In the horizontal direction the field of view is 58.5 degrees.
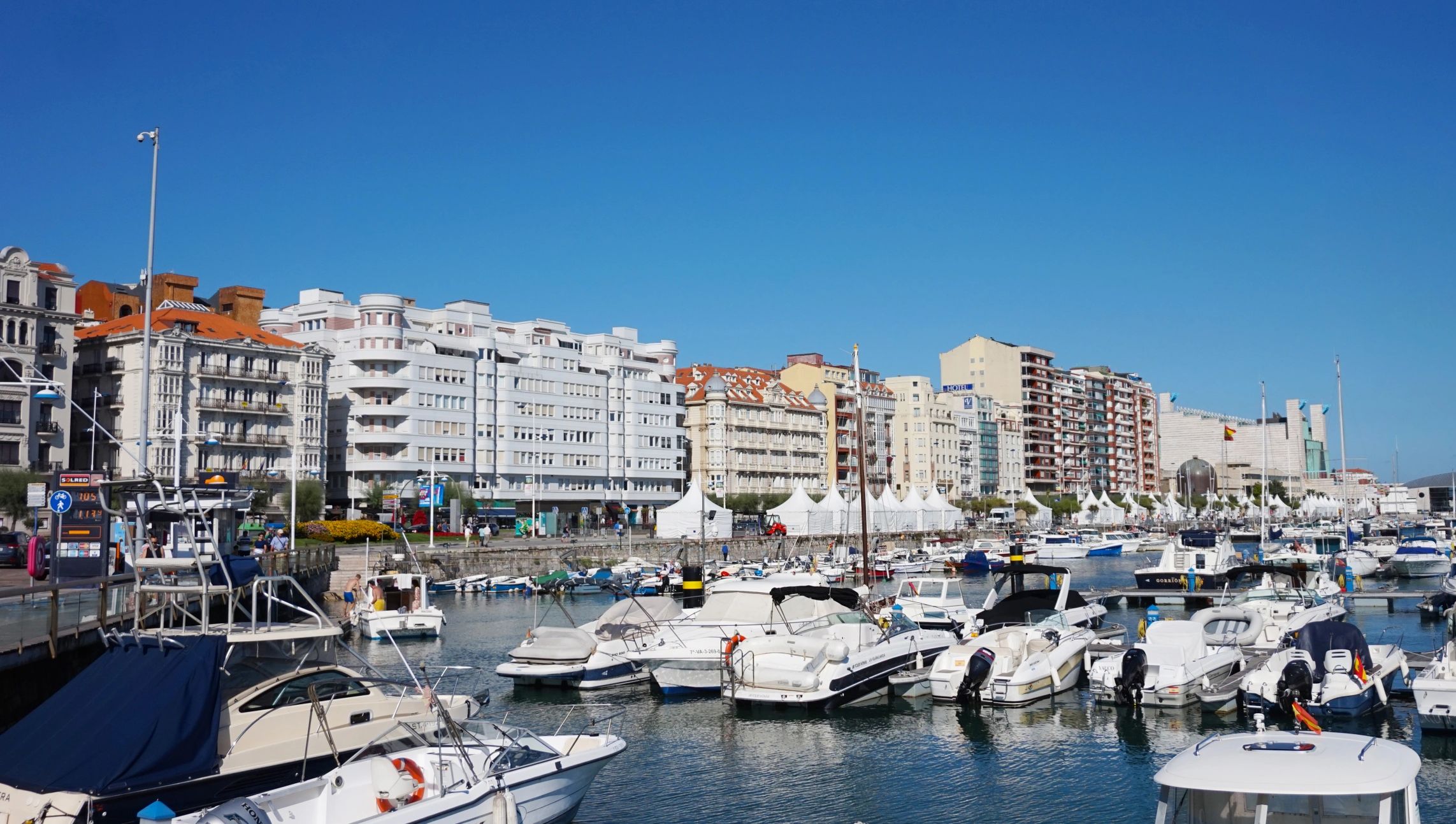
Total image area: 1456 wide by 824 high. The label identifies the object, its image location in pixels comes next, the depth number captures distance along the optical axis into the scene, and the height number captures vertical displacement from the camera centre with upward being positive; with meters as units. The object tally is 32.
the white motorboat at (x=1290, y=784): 13.84 -2.88
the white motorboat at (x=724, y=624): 33.31 -2.81
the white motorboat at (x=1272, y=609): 36.44 -3.14
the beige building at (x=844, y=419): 161.50 +12.59
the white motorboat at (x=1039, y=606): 39.94 -2.90
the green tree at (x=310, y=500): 91.31 +1.69
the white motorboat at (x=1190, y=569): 63.97 -2.74
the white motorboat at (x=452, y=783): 16.20 -3.45
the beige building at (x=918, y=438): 179.38 +11.02
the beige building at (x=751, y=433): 143.88 +9.87
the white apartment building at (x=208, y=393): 91.25 +9.75
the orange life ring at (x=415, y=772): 17.38 -3.38
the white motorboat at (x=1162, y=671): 30.14 -3.68
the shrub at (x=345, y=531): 83.69 -0.46
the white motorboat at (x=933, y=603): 44.12 -3.02
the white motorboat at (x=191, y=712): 16.47 -2.65
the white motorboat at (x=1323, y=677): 28.31 -3.63
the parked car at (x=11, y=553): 51.16 -0.99
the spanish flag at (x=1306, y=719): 17.88 -2.89
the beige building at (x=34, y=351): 80.50 +11.21
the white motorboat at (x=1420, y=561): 76.94 -2.95
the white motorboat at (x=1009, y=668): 31.03 -3.68
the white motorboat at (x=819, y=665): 30.11 -3.52
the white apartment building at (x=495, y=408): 107.25 +10.20
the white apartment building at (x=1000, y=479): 198.38 +5.67
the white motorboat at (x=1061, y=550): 112.50 -2.99
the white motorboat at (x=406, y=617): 49.06 -3.59
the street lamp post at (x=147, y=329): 35.00 +5.27
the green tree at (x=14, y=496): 69.31 +1.69
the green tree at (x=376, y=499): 102.06 +1.91
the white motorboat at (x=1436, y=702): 26.03 -3.82
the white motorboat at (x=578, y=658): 35.03 -3.71
